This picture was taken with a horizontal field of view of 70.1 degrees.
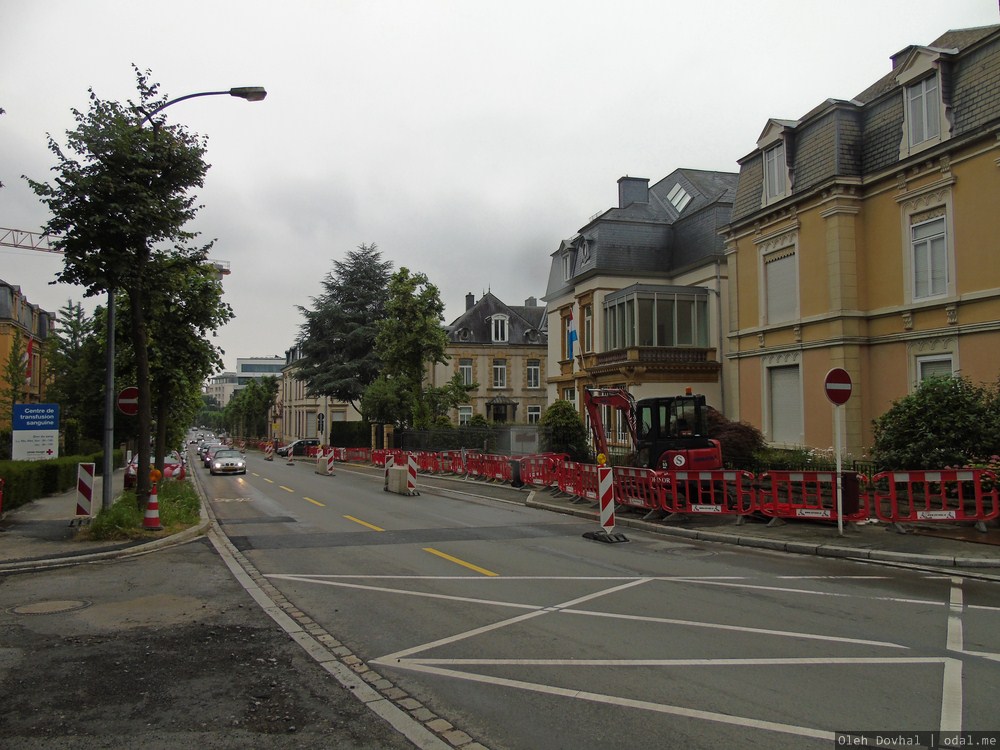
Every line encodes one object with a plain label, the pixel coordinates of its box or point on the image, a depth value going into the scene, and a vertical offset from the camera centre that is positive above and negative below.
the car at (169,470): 21.48 -1.82
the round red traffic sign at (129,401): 14.52 +0.36
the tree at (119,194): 11.96 +3.82
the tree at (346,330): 55.03 +6.79
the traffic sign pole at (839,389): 12.20 +0.42
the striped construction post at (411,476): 22.38 -1.87
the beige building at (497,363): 58.91 +4.44
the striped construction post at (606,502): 13.23 -1.61
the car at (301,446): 61.23 -2.50
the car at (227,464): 34.94 -2.26
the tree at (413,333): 41.22 +4.83
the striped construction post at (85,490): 13.04 -1.31
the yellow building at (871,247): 16.88 +4.66
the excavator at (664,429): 15.73 -0.32
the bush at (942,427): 13.53 -0.28
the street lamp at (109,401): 12.99 +0.34
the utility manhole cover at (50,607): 7.68 -2.07
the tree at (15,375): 32.97 +2.06
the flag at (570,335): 36.66 +4.19
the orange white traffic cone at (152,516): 13.11 -1.81
